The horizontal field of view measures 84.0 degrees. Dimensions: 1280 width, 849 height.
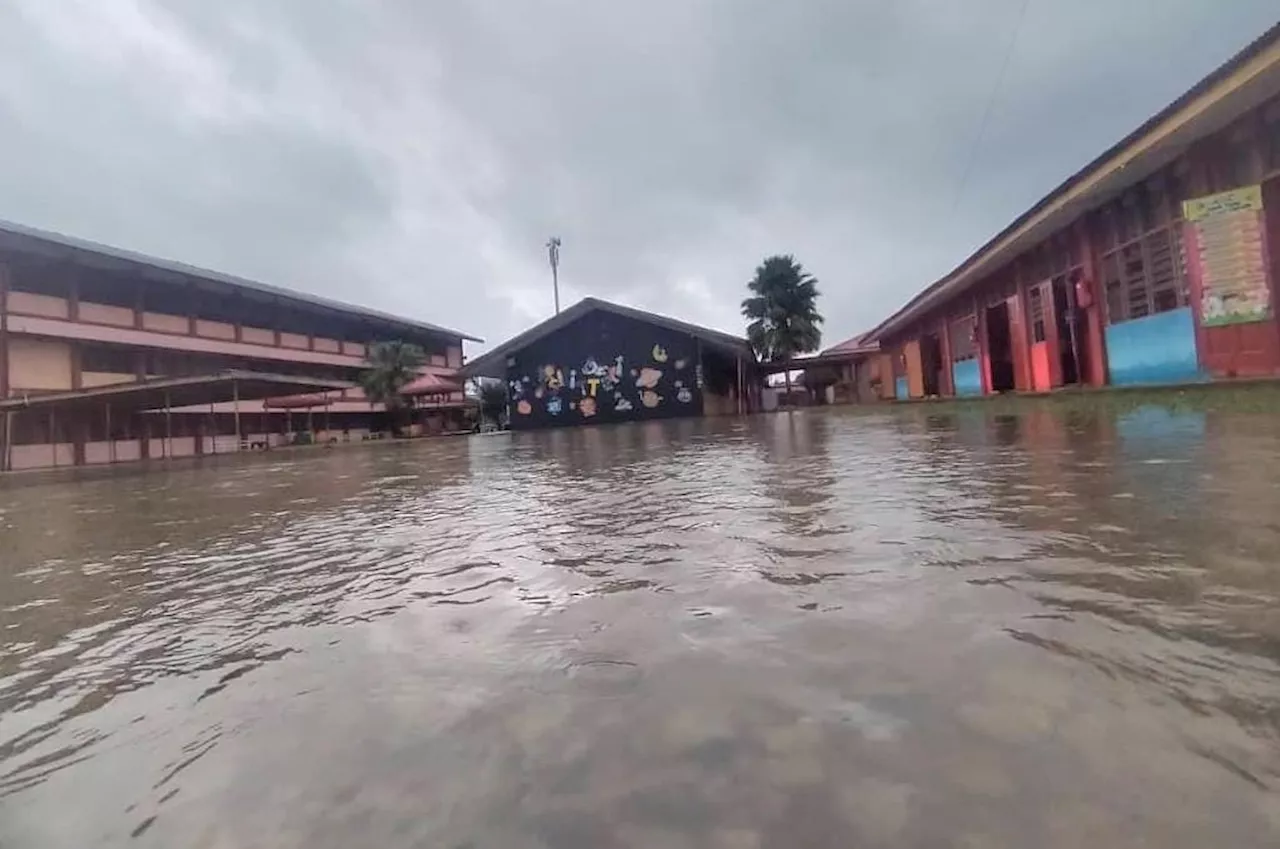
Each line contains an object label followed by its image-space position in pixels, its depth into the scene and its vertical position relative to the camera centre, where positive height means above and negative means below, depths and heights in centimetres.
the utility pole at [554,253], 4028 +1104
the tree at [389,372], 2970 +368
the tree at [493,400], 3922 +292
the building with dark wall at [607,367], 2392 +272
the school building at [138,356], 1839 +402
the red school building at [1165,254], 750 +209
